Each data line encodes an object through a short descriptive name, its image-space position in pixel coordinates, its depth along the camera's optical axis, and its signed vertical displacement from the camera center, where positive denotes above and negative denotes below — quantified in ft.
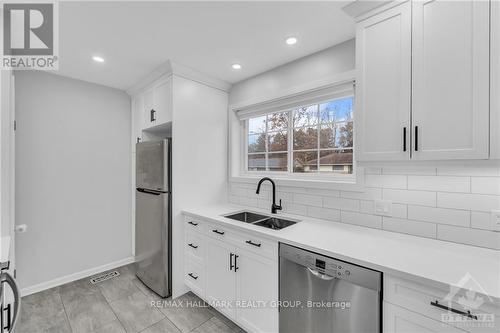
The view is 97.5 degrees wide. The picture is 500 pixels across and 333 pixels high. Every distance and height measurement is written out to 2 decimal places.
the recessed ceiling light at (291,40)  6.00 +3.48
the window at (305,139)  6.76 +0.93
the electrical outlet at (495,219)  4.21 -1.03
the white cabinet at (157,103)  7.92 +2.37
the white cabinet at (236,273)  5.34 -3.05
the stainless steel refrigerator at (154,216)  7.61 -1.88
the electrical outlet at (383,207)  5.43 -1.05
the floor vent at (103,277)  8.77 -4.63
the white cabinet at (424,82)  3.64 +1.58
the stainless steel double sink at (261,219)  7.03 -1.84
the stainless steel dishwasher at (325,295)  3.86 -2.56
